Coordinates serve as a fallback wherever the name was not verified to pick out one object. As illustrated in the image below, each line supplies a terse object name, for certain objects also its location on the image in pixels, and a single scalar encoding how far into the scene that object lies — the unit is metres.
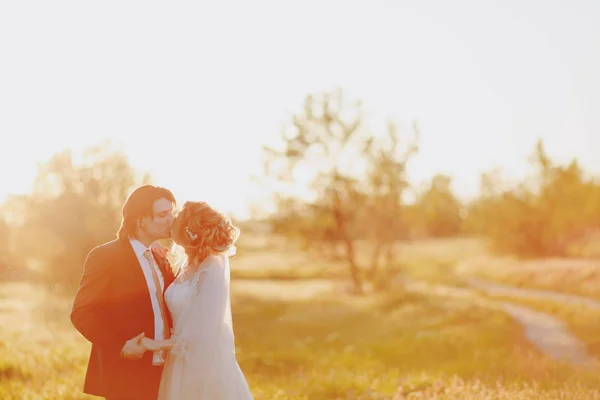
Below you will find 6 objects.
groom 5.91
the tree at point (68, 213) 28.69
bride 6.09
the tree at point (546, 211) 52.56
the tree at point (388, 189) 33.09
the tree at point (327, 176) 31.95
